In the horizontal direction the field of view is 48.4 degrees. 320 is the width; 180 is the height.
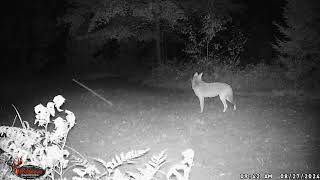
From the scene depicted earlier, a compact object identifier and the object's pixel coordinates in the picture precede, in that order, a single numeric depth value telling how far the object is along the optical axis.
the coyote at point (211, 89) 11.57
